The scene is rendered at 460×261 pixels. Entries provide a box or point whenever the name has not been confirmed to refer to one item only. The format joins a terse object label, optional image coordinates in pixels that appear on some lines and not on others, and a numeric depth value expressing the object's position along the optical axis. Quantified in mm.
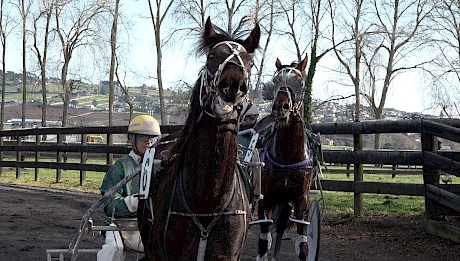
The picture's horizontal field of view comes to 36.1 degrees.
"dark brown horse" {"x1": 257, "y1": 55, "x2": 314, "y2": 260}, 7887
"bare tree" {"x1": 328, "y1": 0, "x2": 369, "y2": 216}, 29531
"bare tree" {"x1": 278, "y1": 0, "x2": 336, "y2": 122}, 28916
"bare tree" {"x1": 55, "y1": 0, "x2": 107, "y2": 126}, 29750
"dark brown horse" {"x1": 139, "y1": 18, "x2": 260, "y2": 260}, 4344
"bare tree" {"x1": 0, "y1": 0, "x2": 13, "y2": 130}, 33484
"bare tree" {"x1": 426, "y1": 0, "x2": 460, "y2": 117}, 27625
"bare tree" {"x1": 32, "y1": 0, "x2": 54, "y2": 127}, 30173
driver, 5605
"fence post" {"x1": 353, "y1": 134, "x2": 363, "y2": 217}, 11734
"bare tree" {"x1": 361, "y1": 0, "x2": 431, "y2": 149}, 29688
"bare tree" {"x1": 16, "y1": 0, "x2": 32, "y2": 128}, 31191
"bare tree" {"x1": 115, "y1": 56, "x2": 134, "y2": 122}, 35625
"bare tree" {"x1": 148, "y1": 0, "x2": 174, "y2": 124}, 28344
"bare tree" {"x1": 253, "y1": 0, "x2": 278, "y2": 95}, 27359
